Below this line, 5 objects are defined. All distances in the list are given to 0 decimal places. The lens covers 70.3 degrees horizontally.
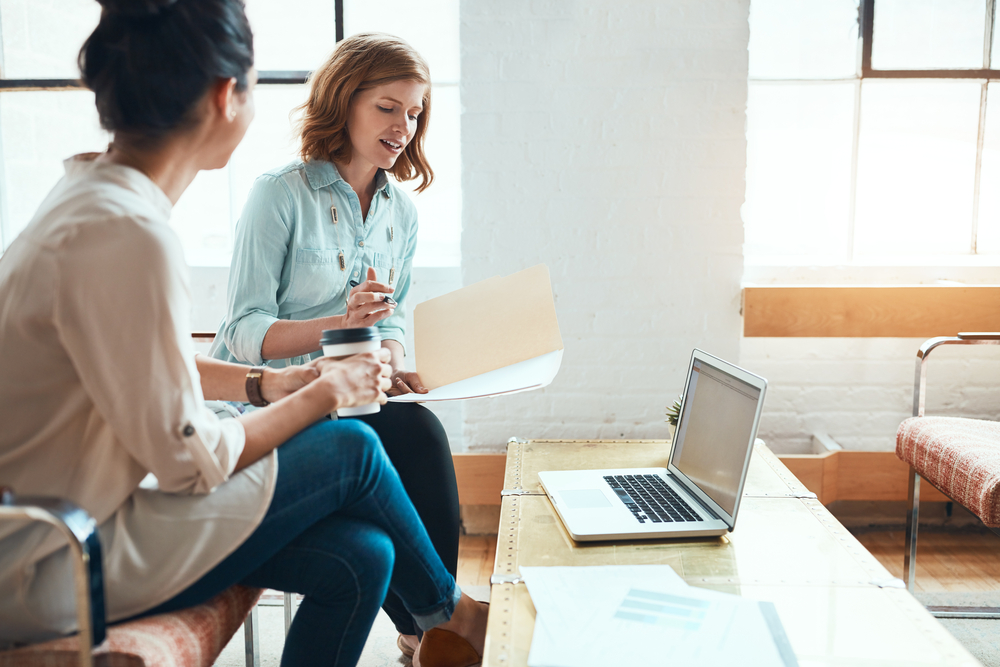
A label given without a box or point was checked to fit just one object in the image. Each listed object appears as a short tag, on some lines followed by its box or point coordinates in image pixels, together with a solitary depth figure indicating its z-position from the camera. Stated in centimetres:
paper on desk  82
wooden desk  87
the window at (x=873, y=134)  242
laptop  117
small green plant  167
